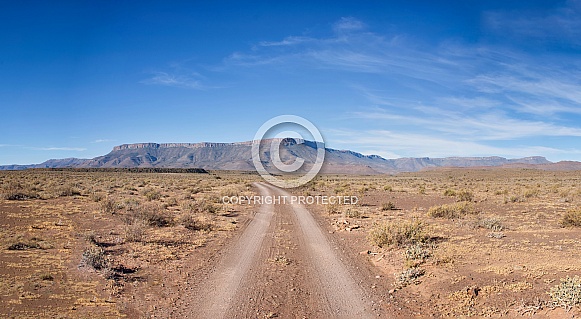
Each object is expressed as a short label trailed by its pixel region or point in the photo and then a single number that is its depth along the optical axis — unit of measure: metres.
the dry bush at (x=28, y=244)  11.58
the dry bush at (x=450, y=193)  33.17
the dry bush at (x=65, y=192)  28.24
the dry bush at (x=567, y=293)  6.62
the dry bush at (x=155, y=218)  17.38
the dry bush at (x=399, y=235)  12.81
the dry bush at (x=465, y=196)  28.11
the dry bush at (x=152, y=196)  28.73
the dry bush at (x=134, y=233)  13.91
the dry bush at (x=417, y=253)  10.99
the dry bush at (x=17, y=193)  24.38
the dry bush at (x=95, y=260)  9.97
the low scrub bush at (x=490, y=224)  14.92
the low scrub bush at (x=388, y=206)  24.33
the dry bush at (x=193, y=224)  17.12
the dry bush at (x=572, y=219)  14.82
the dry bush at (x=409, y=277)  9.39
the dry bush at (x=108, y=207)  20.45
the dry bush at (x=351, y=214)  21.25
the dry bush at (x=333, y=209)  23.23
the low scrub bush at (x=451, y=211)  19.38
